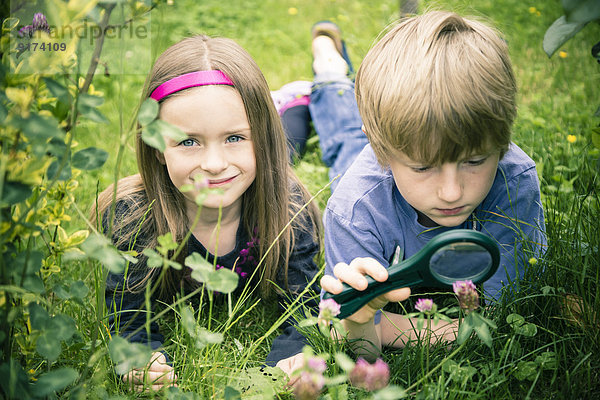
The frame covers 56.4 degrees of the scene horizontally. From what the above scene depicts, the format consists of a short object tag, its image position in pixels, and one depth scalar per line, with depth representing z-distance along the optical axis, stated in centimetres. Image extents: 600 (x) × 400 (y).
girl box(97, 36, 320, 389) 184
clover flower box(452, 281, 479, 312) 119
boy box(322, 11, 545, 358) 148
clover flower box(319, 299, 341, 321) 117
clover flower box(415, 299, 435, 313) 119
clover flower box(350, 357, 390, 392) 105
